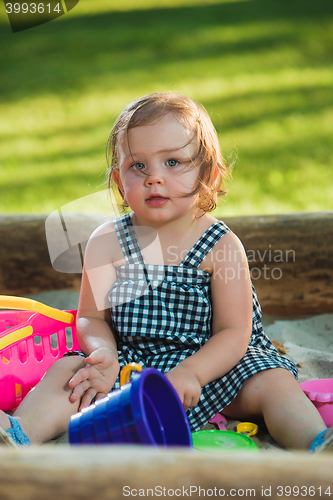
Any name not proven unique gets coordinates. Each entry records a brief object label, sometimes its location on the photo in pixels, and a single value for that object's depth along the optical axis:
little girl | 1.96
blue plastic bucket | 1.76
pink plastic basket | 2.04
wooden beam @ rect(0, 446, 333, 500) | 1.18
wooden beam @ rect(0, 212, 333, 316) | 2.30
